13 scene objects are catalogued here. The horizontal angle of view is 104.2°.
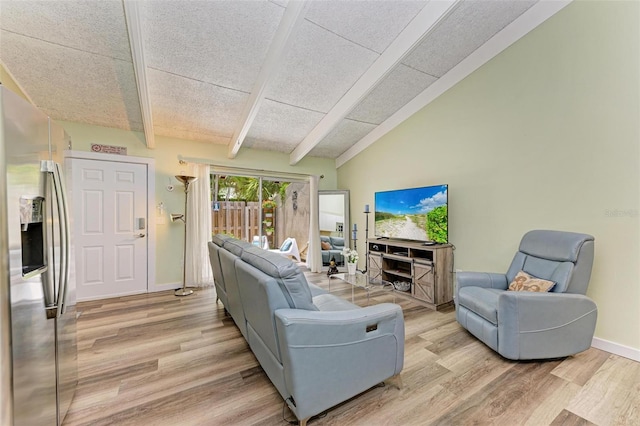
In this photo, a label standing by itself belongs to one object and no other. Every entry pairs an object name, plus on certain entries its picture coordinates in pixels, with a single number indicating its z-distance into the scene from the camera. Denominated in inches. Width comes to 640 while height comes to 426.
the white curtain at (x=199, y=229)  163.3
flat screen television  132.5
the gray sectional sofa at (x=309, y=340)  53.0
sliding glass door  185.9
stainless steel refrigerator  37.3
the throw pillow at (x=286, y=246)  214.7
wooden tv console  127.7
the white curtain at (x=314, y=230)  207.8
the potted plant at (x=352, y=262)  136.7
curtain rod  162.7
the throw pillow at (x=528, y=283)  87.6
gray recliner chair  78.4
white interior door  138.3
